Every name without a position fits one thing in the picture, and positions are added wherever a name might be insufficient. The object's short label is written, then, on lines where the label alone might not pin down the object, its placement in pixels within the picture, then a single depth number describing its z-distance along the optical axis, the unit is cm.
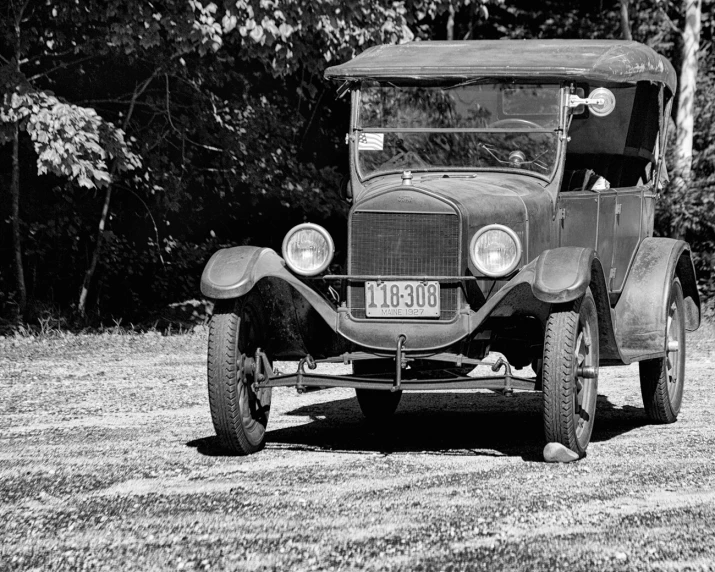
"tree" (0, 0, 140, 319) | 2401
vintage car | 1245
